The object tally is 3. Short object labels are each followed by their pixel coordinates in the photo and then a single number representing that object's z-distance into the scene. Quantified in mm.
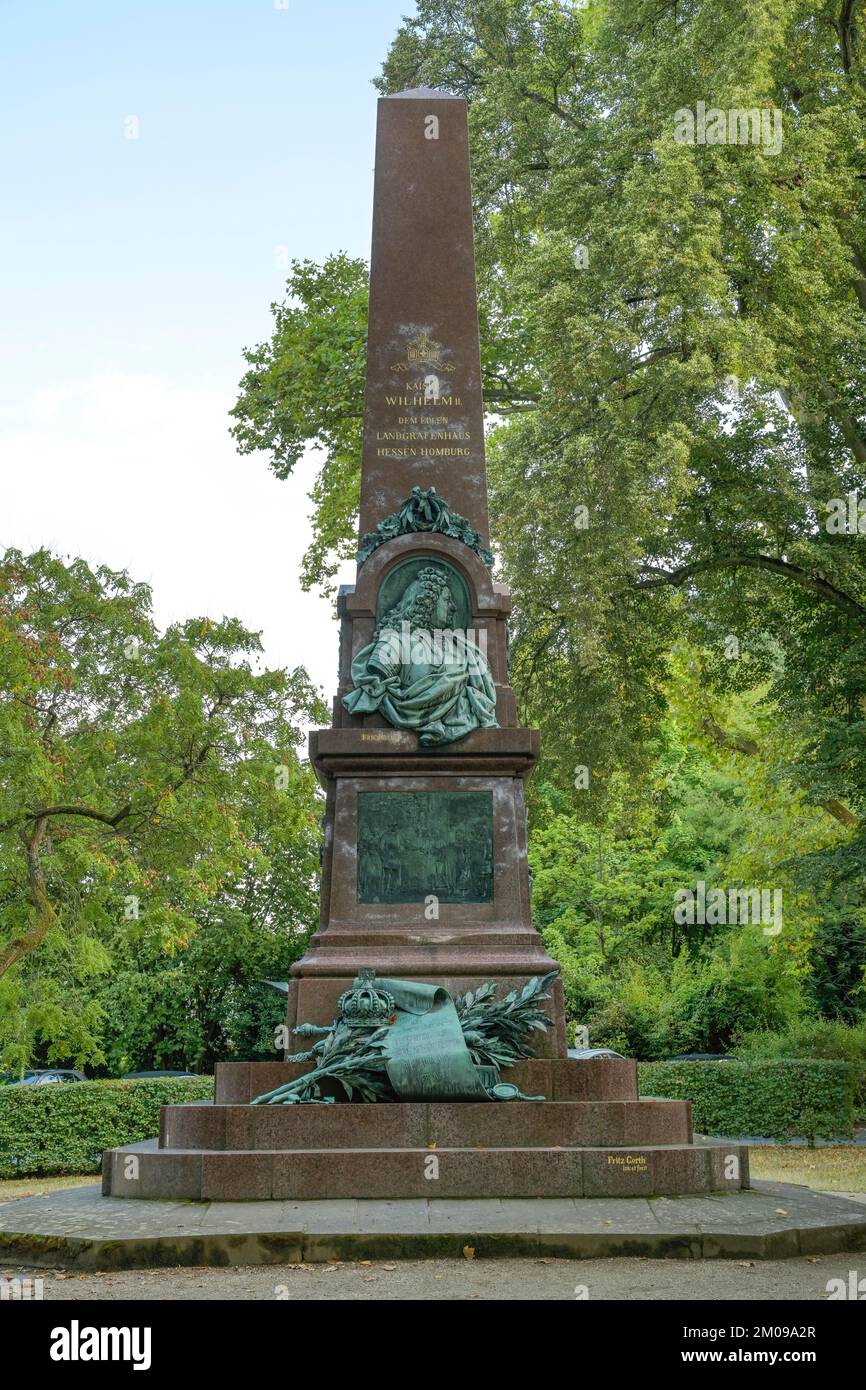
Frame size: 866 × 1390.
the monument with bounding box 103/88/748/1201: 8586
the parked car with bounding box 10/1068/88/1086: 34062
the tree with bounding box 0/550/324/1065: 18719
